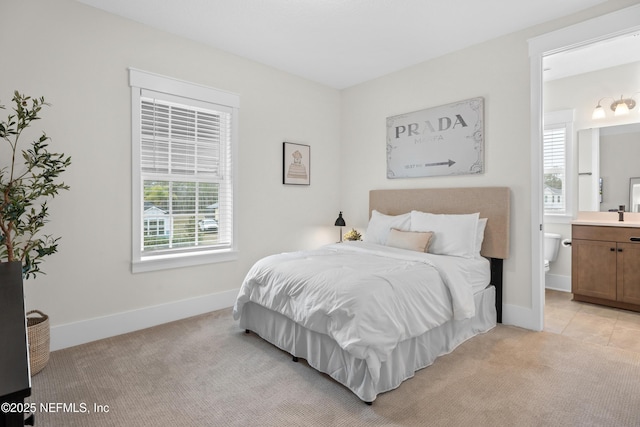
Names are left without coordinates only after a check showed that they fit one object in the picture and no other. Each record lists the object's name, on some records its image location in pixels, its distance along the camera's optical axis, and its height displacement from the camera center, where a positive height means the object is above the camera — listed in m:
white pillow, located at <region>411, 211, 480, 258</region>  3.20 -0.19
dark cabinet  0.62 -0.31
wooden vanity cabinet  3.56 -0.54
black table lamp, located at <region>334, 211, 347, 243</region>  4.52 -0.12
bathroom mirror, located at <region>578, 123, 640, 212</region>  3.87 +0.54
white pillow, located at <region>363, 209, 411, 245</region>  3.76 -0.13
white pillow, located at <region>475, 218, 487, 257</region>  3.32 -0.19
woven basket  2.30 -0.89
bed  2.04 -0.59
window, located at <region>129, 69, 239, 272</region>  3.18 +0.39
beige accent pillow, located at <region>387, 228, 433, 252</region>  3.27 -0.26
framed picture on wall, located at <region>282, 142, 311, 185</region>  4.28 +0.61
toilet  4.35 -0.39
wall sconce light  3.86 +1.20
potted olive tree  2.29 +0.10
